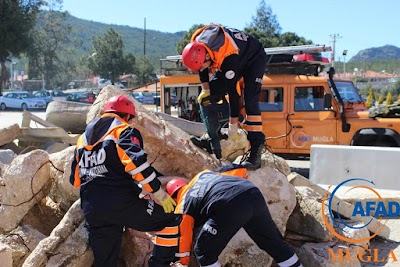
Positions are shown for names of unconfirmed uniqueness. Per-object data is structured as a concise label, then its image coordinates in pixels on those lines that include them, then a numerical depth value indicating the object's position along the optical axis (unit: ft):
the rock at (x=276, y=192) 15.84
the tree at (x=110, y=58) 170.60
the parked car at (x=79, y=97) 116.12
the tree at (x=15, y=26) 108.17
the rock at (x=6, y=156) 20.73
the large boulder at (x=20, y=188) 15.55
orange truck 29.25
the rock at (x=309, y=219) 16.35
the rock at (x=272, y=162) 17.91
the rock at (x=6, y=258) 13.51
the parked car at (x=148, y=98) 120.57
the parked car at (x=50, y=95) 109.70
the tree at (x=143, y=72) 175.32
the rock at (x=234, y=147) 19.10
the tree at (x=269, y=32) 128.09
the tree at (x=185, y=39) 129.37
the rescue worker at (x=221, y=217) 12.22
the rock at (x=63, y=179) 16.21
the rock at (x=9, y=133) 25.62
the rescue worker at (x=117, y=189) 12.56
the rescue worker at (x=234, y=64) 15.08
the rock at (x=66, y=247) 13.41
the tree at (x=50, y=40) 175.94
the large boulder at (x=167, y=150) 16.78
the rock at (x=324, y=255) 14.92
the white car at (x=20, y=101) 103.09
